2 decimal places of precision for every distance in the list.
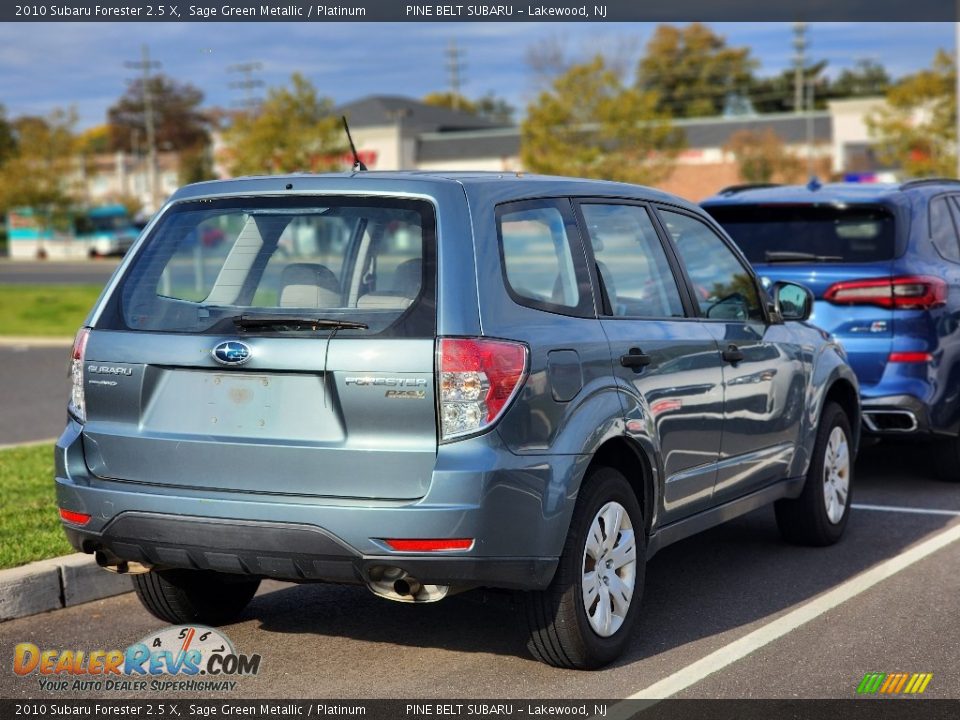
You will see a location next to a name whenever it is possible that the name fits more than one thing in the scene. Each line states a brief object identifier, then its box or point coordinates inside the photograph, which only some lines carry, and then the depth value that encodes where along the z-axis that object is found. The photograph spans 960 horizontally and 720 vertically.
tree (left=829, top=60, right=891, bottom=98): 107.00
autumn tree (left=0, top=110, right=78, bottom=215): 70.50
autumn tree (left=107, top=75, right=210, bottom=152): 118.06
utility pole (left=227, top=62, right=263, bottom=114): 95.62
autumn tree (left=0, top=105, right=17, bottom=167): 85.94
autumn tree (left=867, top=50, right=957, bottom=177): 53.12
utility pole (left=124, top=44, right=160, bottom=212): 83.53
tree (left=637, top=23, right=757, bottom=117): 108.44
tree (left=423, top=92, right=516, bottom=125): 127.50
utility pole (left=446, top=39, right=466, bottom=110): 127.31
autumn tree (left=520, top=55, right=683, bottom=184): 47.94
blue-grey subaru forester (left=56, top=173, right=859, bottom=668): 4.50
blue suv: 8.47
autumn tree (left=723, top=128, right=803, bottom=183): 70.75
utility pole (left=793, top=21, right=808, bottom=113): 89.46
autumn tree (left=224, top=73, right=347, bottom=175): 56.50
